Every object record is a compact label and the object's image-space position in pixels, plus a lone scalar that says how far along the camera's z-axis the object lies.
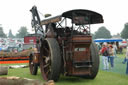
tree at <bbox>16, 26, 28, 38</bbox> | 100.43
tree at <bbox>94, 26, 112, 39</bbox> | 92.75
